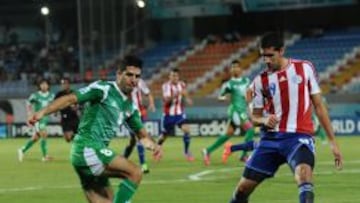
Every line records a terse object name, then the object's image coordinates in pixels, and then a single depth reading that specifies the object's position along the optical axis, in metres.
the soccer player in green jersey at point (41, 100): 26.38
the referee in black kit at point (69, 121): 25.64
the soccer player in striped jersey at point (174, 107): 24.44
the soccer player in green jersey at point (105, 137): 10.43
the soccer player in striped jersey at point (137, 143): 20.39
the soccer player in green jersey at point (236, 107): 22.48
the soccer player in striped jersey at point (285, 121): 10.55
